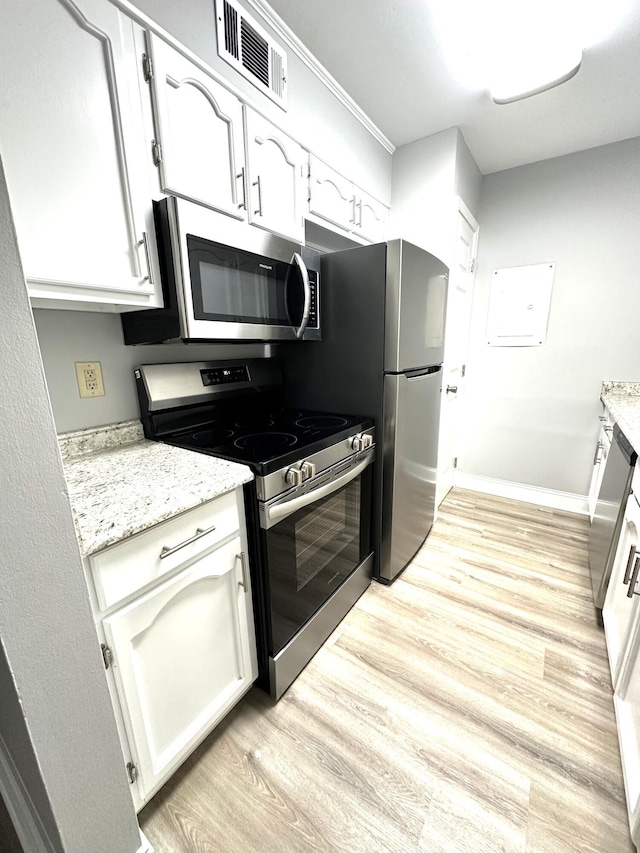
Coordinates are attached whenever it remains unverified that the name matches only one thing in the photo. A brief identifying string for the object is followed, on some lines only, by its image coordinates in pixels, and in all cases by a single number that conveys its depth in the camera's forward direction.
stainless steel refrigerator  1.51
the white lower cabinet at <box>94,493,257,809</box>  0.80
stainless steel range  1.09
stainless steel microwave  1.06
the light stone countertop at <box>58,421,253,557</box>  0.75
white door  2.27
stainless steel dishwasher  1.39
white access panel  2.50
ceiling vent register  1.20
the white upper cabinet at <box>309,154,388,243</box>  1.65
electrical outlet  1.22
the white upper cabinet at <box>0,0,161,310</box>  0.79
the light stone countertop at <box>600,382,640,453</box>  1.38
